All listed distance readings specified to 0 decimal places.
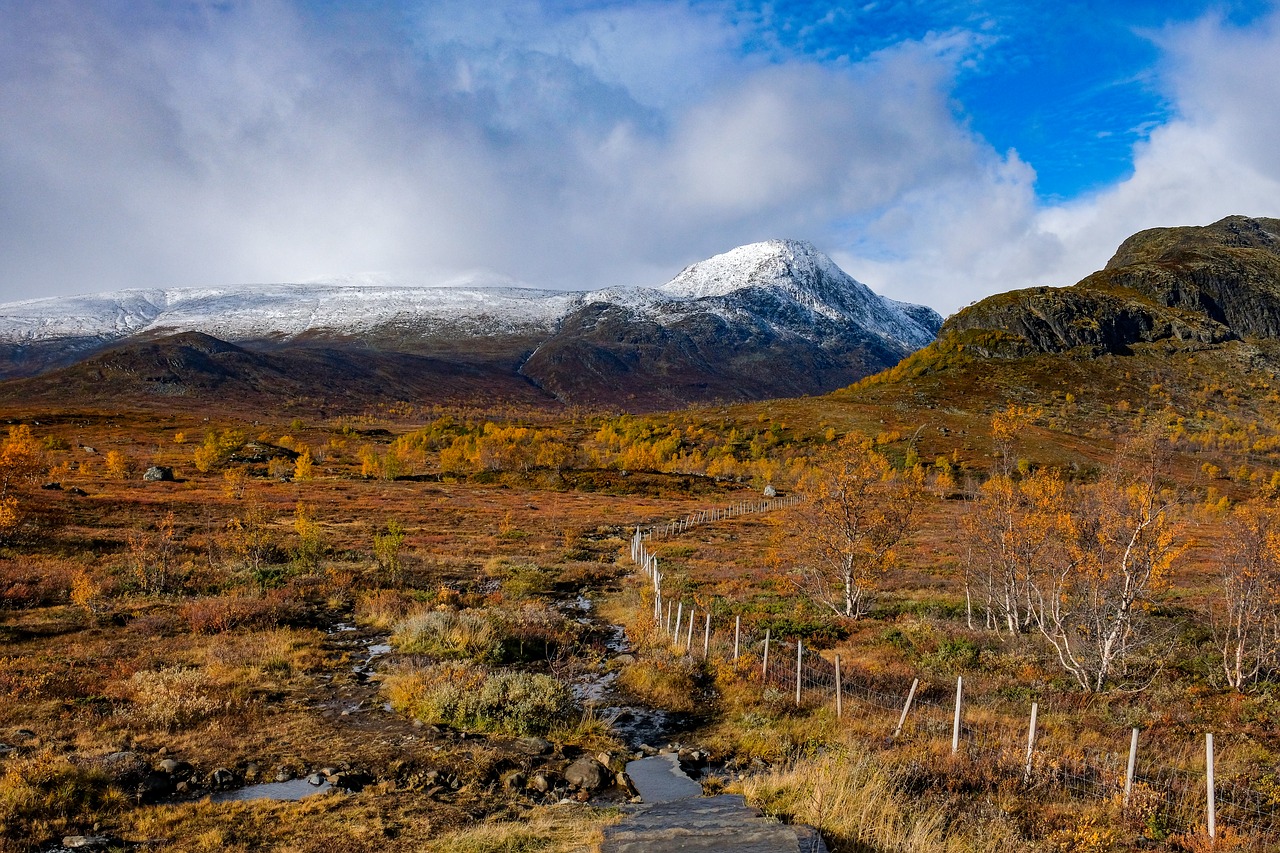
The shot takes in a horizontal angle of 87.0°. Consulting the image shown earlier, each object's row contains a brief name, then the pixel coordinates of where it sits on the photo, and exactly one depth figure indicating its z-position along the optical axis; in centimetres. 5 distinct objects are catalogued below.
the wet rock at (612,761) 1314
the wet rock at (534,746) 1377
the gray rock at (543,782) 1195
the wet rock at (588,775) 1227
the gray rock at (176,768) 1178
